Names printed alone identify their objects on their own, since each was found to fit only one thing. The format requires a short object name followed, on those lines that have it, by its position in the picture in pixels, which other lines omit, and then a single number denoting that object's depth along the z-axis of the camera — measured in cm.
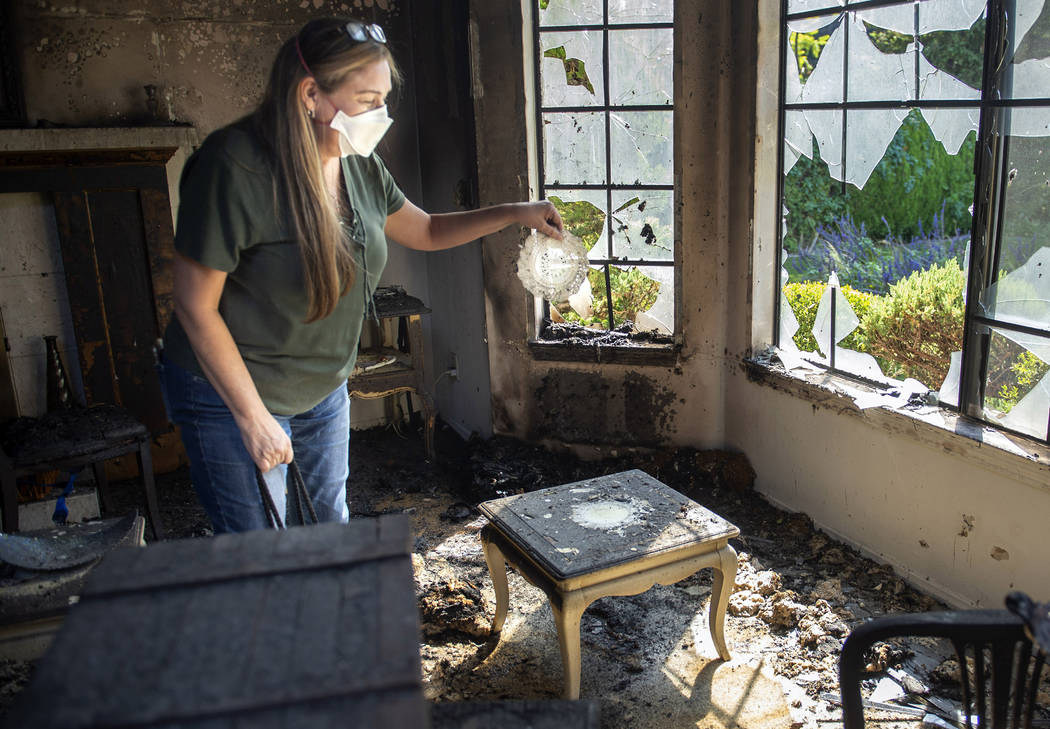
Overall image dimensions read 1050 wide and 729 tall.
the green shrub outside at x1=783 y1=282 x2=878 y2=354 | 521
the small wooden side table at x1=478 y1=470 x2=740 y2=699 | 226
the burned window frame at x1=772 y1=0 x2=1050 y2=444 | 251
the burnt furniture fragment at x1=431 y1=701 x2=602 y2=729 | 129
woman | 164
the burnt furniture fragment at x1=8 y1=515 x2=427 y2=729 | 89
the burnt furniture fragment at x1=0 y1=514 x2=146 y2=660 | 183
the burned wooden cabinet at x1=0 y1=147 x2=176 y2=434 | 388
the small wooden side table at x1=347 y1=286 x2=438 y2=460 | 416
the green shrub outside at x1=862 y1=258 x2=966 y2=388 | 469
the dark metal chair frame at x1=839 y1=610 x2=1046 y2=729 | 143
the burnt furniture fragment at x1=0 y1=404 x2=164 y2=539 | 310
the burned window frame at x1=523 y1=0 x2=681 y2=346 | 362
